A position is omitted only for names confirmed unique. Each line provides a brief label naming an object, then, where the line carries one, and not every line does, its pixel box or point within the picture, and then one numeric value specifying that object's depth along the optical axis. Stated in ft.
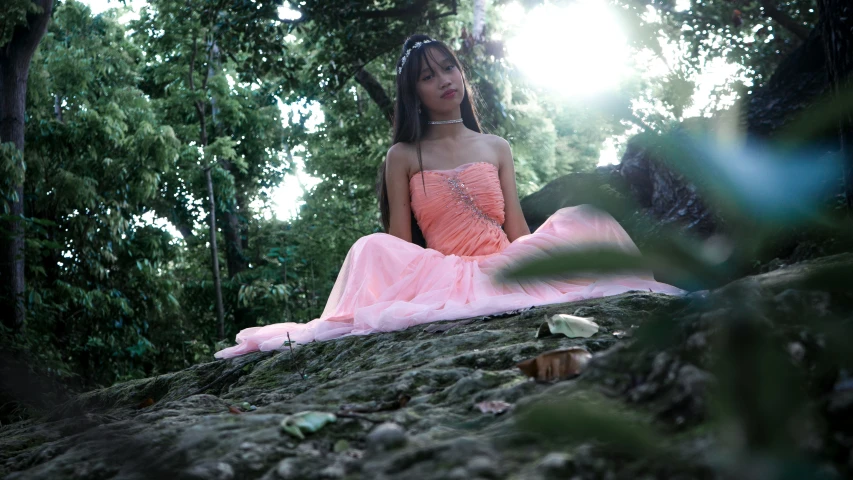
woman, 11.94
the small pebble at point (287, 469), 3.68
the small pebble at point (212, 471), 3.62
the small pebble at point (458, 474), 3.06
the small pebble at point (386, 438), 3.76
